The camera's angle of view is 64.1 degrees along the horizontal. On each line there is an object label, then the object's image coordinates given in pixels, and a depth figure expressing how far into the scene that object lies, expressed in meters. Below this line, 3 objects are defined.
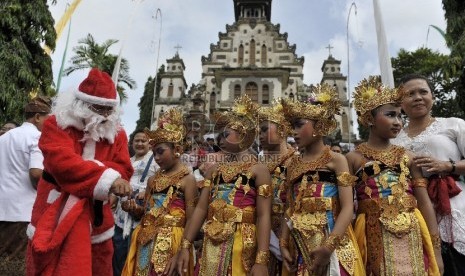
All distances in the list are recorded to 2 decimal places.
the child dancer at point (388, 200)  2.89
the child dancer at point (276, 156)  3.56
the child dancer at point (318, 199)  2.81
